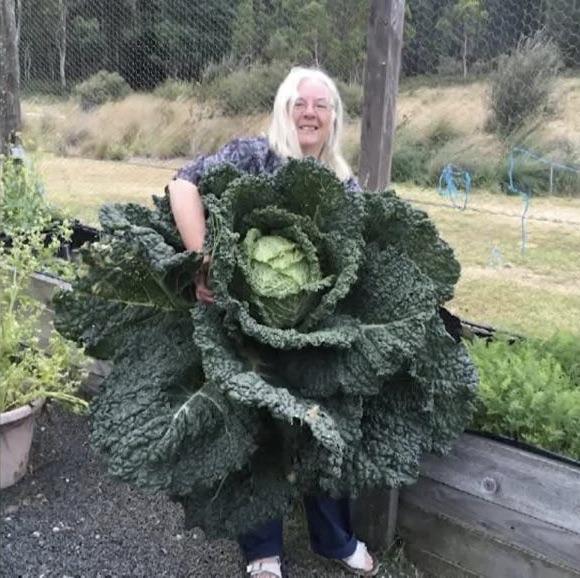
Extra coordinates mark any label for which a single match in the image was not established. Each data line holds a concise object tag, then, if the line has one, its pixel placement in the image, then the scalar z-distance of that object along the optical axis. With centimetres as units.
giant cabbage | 149
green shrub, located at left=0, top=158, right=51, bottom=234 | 348
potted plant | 236
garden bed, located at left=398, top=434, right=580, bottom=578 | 169
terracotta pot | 235
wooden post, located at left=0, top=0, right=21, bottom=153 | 388
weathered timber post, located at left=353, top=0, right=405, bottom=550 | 207
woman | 187
